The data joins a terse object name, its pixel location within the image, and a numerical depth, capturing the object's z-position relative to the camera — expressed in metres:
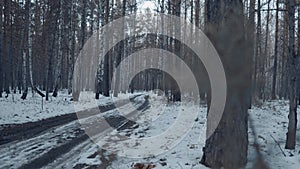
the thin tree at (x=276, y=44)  27.81
